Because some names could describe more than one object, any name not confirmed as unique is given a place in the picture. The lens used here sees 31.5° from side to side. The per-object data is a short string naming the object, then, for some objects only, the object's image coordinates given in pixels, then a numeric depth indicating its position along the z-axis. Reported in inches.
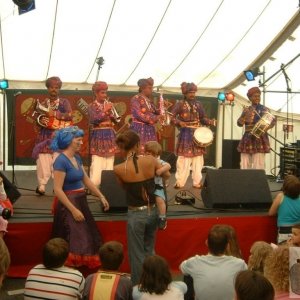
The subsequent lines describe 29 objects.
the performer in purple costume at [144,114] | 260.7
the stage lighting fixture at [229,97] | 399.0
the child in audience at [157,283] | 104.4
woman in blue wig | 155.6
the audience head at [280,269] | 87.4
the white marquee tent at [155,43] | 329.7
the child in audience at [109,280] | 109.3
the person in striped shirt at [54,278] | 114.1
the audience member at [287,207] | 184.2
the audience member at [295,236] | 122.4
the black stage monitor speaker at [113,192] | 200.8
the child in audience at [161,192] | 155.4
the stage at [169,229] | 182.2
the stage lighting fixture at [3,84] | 308.0
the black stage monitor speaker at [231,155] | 360.5
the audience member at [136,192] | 149.1
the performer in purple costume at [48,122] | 244.1
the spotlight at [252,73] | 326.5
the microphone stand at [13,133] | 237.9
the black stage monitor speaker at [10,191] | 190.7
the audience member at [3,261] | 82.0
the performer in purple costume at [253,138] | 271.4
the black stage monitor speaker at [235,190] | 213.3
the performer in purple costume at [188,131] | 271.4
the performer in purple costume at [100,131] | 255.9
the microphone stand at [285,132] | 278.8
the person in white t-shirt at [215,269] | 115.2
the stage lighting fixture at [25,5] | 222.5
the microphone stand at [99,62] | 250.2
